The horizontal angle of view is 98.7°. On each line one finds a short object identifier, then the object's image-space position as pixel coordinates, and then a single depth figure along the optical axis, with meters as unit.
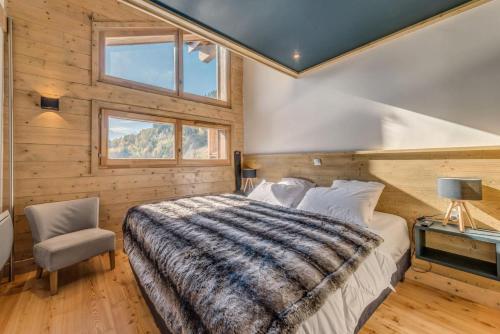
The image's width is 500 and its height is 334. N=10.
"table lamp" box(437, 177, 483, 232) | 1.69
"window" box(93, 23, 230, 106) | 3.02
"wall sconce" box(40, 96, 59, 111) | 2.44
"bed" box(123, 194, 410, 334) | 0.92
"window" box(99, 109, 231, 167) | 2.98
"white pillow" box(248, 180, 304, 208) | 2.69
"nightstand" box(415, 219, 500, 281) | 1.68
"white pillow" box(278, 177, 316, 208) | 2.69
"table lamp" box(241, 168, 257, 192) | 3.96
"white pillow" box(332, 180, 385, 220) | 2.19
